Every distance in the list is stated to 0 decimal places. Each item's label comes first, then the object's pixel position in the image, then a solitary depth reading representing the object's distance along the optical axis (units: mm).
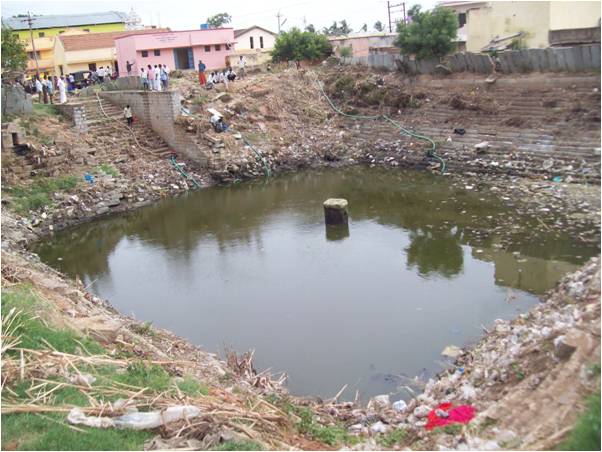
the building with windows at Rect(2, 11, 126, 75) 36281
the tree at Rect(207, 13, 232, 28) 59878
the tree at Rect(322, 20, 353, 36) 51725
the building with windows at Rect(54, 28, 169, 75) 32375
